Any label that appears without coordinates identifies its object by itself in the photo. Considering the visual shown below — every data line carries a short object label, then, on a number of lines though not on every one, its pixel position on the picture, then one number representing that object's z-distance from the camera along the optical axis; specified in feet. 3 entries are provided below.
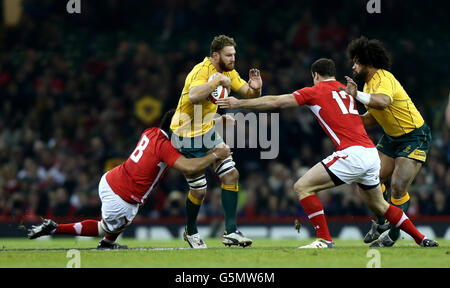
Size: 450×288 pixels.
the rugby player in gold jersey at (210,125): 64.75
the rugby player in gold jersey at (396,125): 66.13
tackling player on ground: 62.64
